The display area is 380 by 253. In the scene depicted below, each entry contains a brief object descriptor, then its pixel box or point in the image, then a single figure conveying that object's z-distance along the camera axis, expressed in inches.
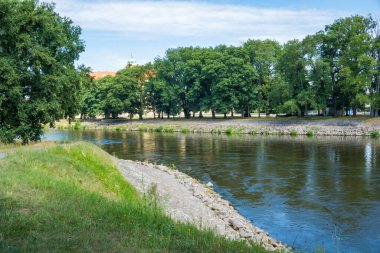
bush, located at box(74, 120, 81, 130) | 4143.7
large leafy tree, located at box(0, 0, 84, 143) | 1224.8
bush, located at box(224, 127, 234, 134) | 3069.4
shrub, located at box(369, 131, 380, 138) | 2515.7
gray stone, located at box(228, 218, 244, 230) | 689.0
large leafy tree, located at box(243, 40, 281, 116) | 3629.4
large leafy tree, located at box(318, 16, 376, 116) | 2861.7
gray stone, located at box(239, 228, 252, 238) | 634.7
